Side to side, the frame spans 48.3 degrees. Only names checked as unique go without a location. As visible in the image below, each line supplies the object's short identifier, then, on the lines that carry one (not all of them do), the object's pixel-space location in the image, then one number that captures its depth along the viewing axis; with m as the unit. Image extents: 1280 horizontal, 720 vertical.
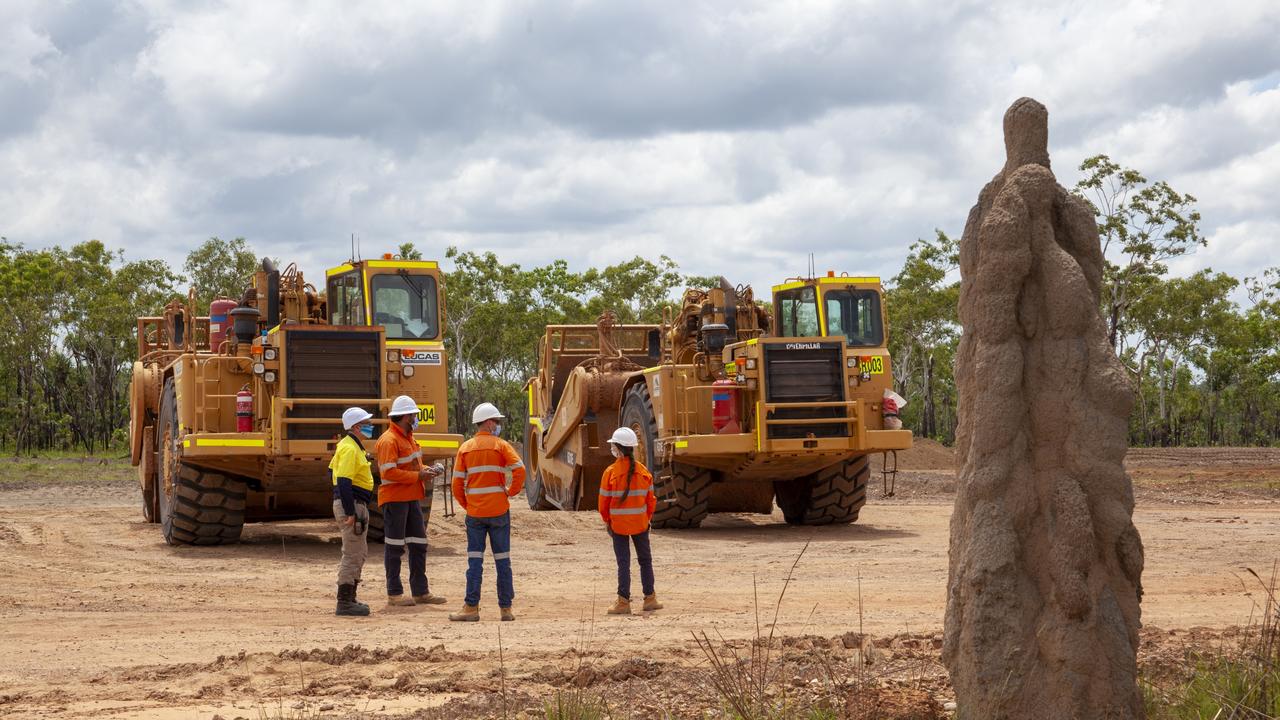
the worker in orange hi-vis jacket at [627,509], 11.50
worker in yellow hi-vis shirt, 11.61
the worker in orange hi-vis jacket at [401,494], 12.18
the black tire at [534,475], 24.38
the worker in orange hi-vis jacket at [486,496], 11.13
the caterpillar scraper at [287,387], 15.50
